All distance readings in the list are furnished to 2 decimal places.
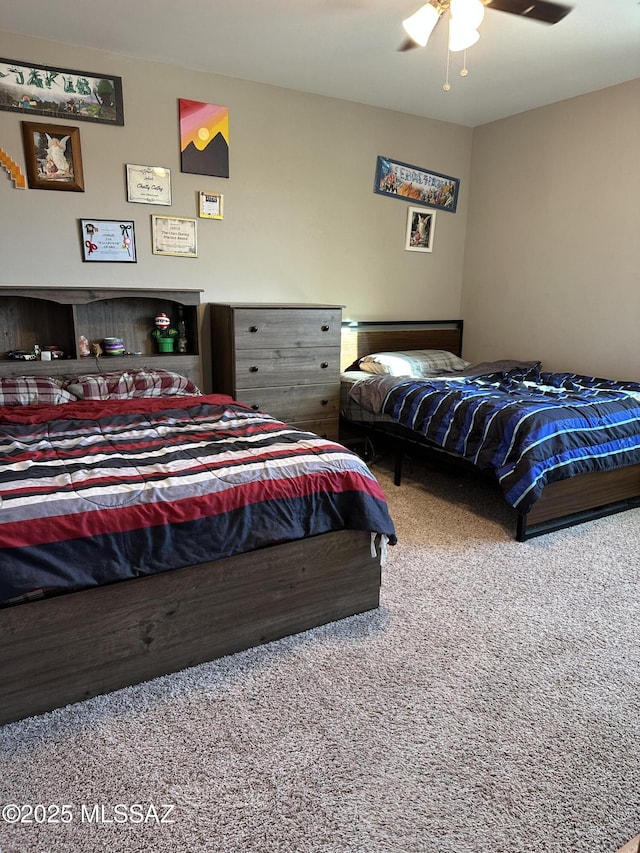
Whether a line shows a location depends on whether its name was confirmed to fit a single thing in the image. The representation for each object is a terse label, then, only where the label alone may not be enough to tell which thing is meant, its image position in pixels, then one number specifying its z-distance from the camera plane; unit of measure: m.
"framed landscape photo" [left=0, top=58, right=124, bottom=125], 3.25
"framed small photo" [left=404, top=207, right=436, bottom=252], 4.86
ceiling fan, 2.37
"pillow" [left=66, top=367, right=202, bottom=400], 3.27
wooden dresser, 3.77
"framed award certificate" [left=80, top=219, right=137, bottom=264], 3.62
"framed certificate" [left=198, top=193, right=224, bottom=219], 3.94
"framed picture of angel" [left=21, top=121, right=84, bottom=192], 3.36
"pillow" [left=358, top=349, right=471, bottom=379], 4.39
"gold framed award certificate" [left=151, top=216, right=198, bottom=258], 3.84
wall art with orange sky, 3.78
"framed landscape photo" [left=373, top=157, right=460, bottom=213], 4.62
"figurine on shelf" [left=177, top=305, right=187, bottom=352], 4.01
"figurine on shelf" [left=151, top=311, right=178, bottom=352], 3.88
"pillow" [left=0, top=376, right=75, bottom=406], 3.06
